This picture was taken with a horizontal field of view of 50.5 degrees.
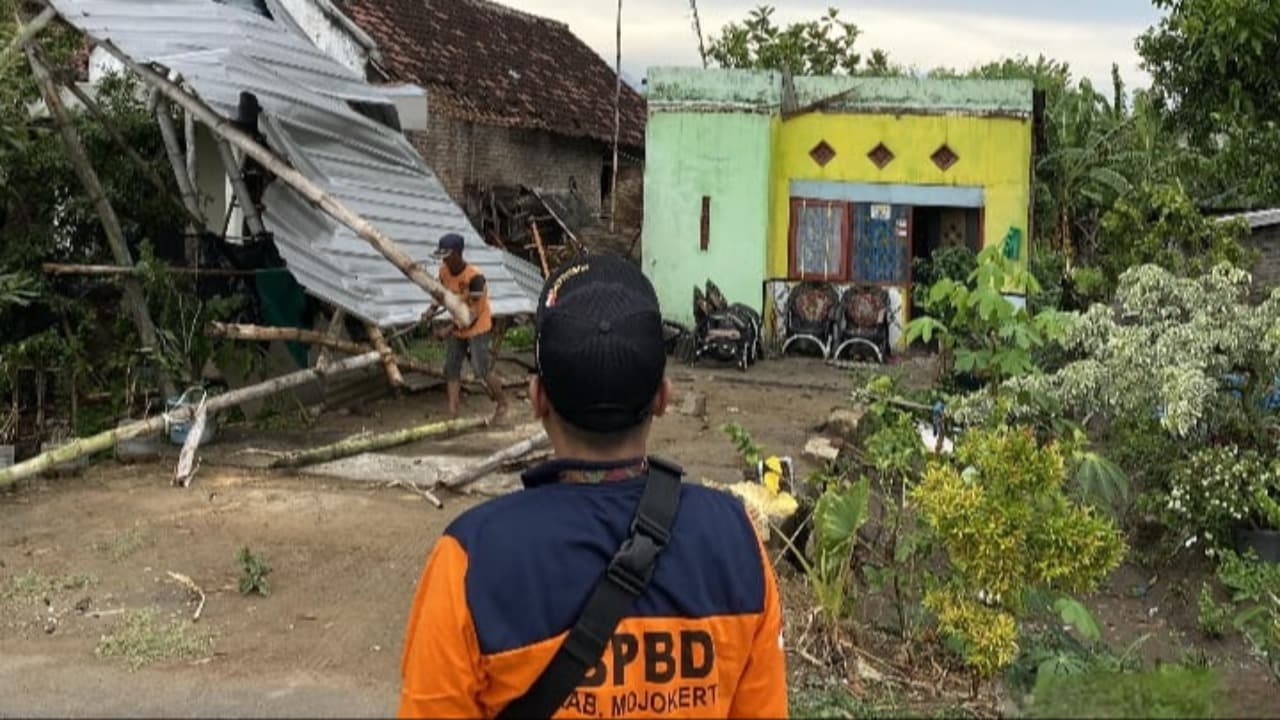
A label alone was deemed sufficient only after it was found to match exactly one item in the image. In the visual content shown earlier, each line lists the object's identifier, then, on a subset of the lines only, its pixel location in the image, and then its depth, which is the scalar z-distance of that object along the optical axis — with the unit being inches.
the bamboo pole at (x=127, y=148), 474.0
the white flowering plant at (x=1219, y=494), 346.0
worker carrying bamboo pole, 433.7
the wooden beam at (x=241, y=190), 486.6
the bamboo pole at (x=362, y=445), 385.1
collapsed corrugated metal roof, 418.0
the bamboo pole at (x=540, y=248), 780.6
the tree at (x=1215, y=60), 456.1
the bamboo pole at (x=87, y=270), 420.8
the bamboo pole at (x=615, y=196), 851.6
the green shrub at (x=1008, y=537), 204.7
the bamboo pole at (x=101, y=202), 424.5
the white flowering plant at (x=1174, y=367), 335.6
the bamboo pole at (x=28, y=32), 395.5
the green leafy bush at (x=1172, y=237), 449.7
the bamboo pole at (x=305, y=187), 381.4
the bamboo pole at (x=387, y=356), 410.8
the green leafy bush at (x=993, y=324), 331.6
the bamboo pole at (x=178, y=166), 487.2
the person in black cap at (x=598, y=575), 80.1
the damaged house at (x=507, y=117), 780.6
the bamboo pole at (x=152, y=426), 350.0
